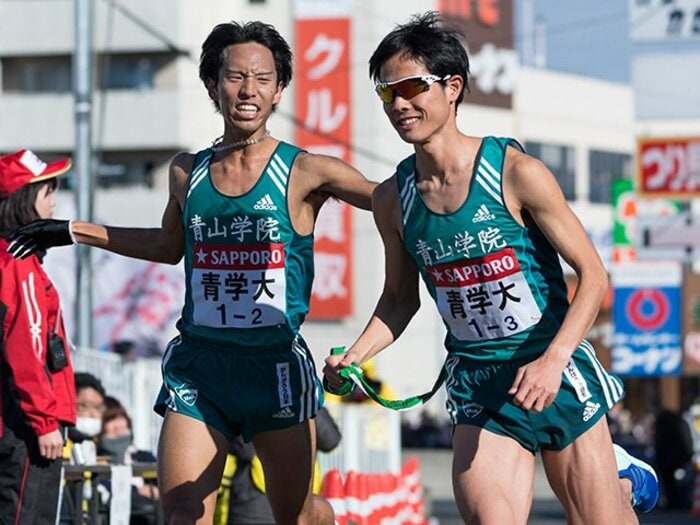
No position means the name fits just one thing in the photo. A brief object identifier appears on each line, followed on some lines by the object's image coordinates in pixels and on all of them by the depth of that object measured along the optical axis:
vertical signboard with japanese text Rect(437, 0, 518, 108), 59.31
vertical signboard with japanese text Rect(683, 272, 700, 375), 39.31
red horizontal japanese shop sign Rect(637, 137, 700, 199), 30.05
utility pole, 21.22
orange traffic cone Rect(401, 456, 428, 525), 16.02
